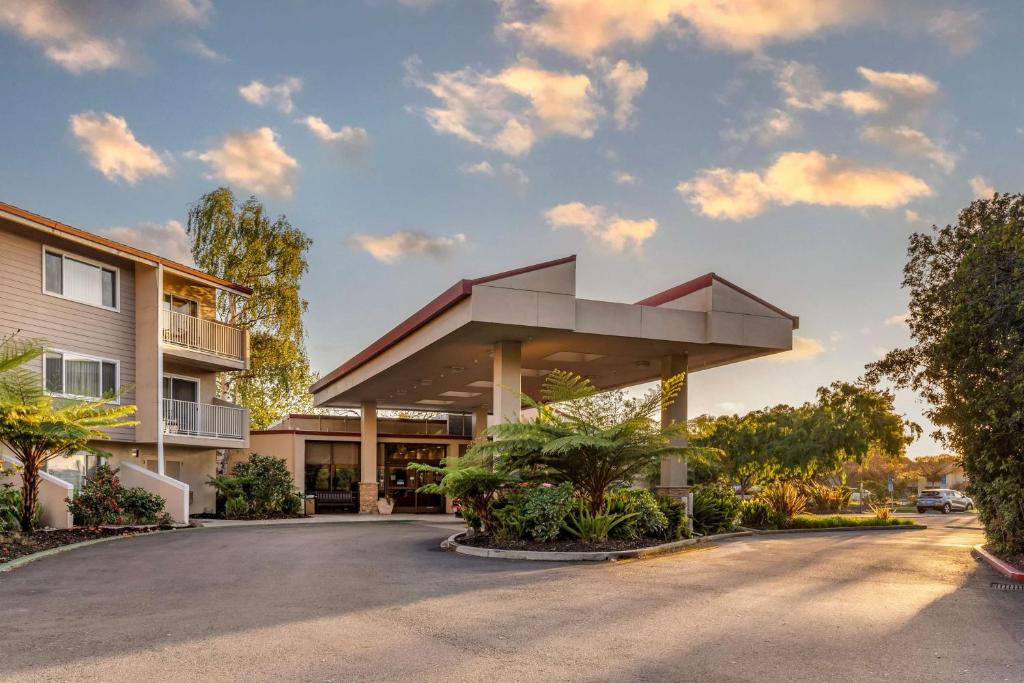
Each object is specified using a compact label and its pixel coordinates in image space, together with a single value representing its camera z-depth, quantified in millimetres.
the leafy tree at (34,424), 16250
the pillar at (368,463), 33500
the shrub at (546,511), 15422
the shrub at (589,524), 15445
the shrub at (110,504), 19328
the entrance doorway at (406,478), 36625
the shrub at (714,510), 20453
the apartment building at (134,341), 22297
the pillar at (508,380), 19000
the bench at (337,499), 34656
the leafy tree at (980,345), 13031
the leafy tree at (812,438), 31000
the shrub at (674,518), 17422
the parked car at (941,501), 47188
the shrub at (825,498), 34062
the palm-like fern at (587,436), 16016
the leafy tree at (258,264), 39031
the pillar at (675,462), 20844
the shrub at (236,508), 26969
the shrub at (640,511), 16391
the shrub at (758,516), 24062
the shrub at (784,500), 25344
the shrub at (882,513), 29984
